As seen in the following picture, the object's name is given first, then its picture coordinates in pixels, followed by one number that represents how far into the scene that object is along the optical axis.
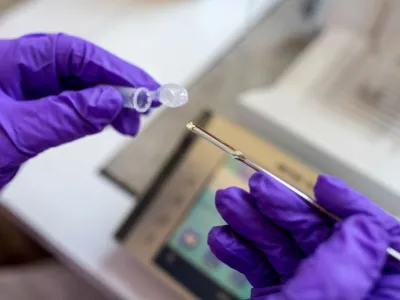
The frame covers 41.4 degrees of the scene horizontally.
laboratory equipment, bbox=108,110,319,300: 0.67
